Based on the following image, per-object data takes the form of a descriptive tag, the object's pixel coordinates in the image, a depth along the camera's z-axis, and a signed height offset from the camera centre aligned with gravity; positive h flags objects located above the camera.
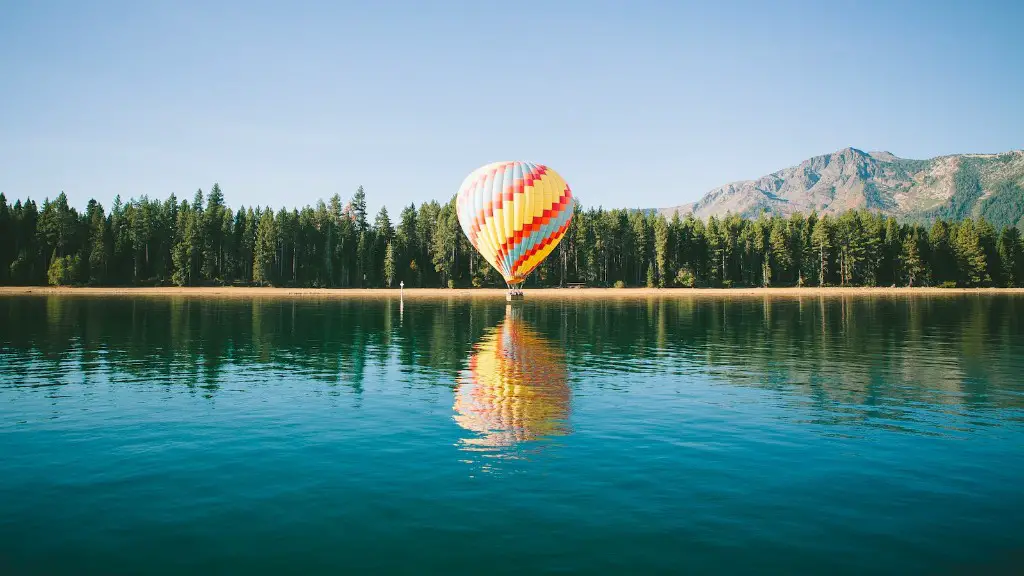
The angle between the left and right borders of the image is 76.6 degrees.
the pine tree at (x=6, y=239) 146.00 +13.99
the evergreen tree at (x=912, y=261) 160.75 +6.50
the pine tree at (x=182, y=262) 146.62 +8.15
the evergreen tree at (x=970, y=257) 163.12 +7.47
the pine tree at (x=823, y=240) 160.75 +12.00
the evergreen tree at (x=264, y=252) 147.00 +10.18
